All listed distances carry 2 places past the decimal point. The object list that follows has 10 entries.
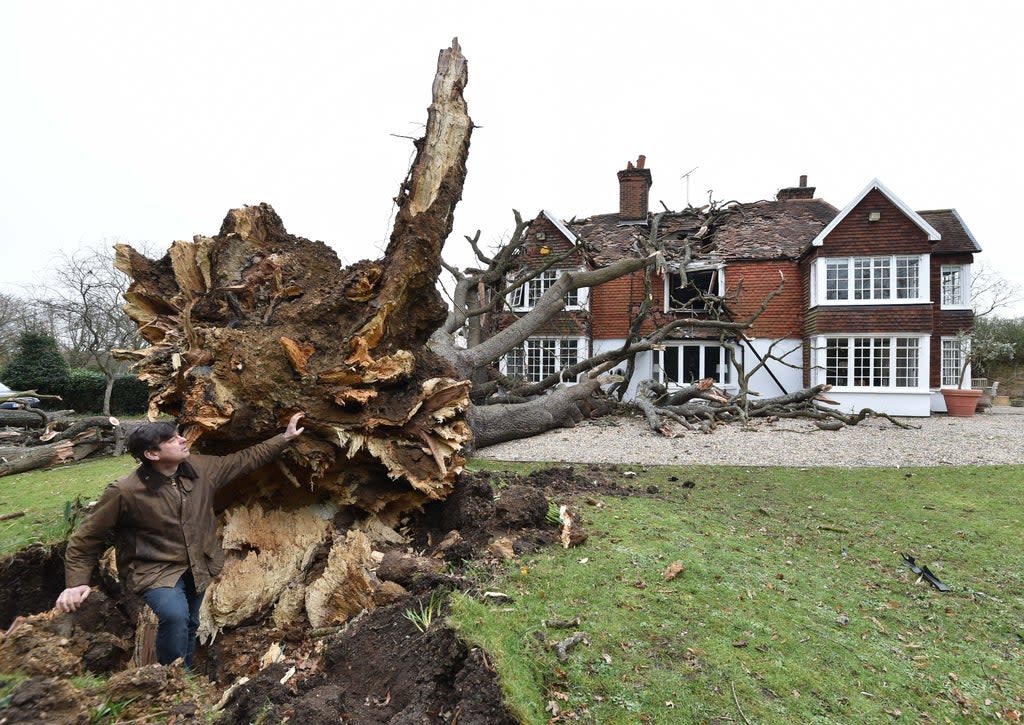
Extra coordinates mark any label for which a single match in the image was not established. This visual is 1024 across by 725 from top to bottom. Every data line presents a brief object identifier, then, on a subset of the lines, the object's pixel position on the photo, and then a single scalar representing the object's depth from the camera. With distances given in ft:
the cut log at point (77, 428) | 35.45
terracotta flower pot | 57.47
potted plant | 57.72
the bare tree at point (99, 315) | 67.31
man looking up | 9.66
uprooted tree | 12.58
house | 57.52
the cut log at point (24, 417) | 40.93
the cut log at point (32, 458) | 31.19
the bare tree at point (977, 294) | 111.19
